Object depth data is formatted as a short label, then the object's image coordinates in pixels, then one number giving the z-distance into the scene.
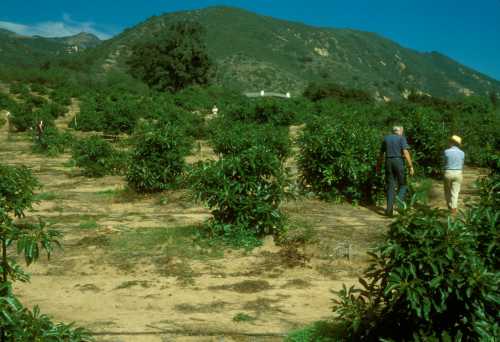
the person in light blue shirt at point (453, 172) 8.35
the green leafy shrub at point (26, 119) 21.45
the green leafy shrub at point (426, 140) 12.02
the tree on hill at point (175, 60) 48.78
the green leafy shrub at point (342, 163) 9.21
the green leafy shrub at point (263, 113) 23.39
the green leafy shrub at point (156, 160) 10.22
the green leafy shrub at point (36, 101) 29.40
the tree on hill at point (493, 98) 46.09
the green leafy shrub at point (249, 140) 10.91
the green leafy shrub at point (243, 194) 7.11
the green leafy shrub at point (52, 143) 16.19
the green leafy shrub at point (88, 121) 21.87
